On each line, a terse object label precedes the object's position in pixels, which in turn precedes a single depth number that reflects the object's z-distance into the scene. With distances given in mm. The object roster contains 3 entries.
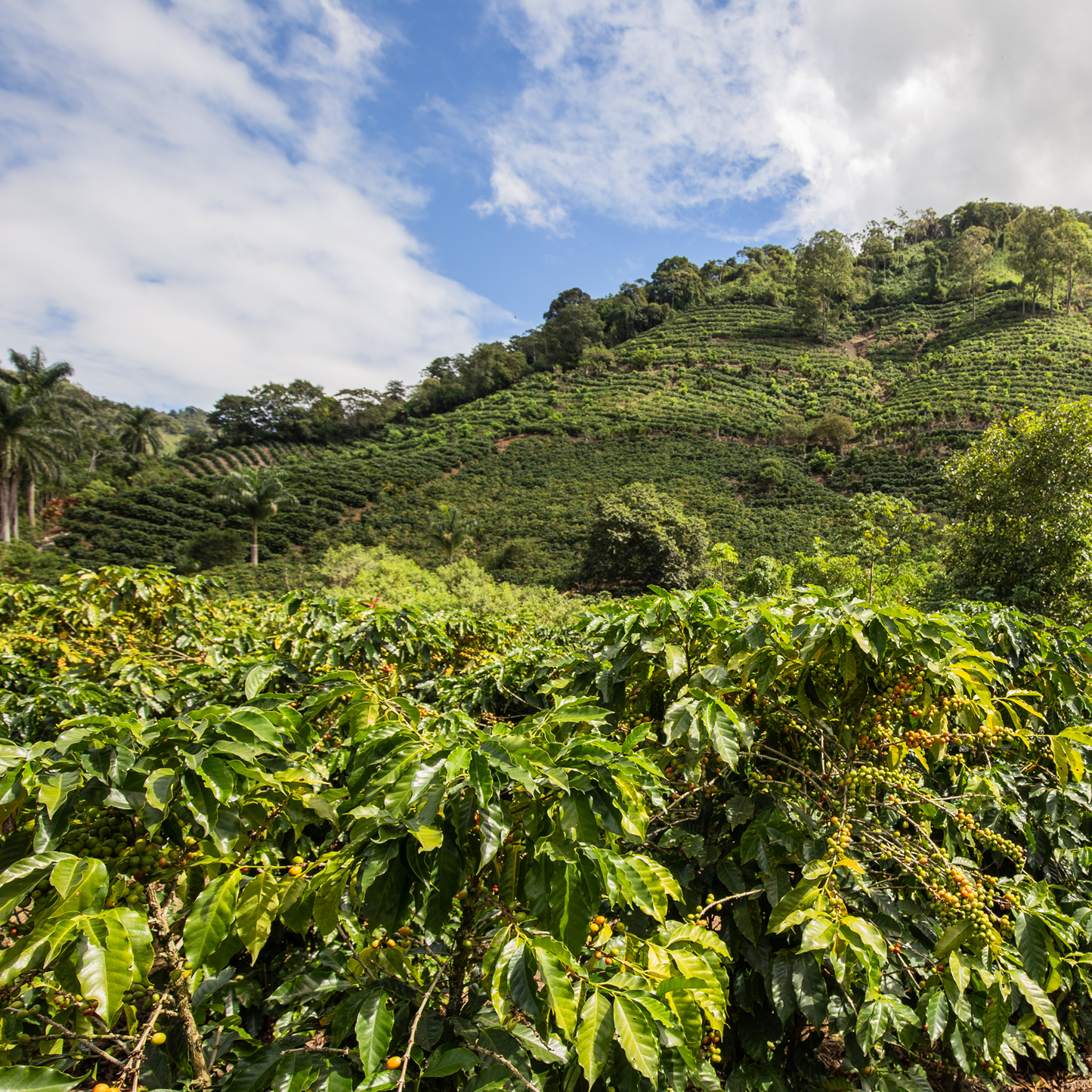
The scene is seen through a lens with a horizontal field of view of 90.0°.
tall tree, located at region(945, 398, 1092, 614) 7719
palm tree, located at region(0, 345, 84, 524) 24469
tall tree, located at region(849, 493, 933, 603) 11406
